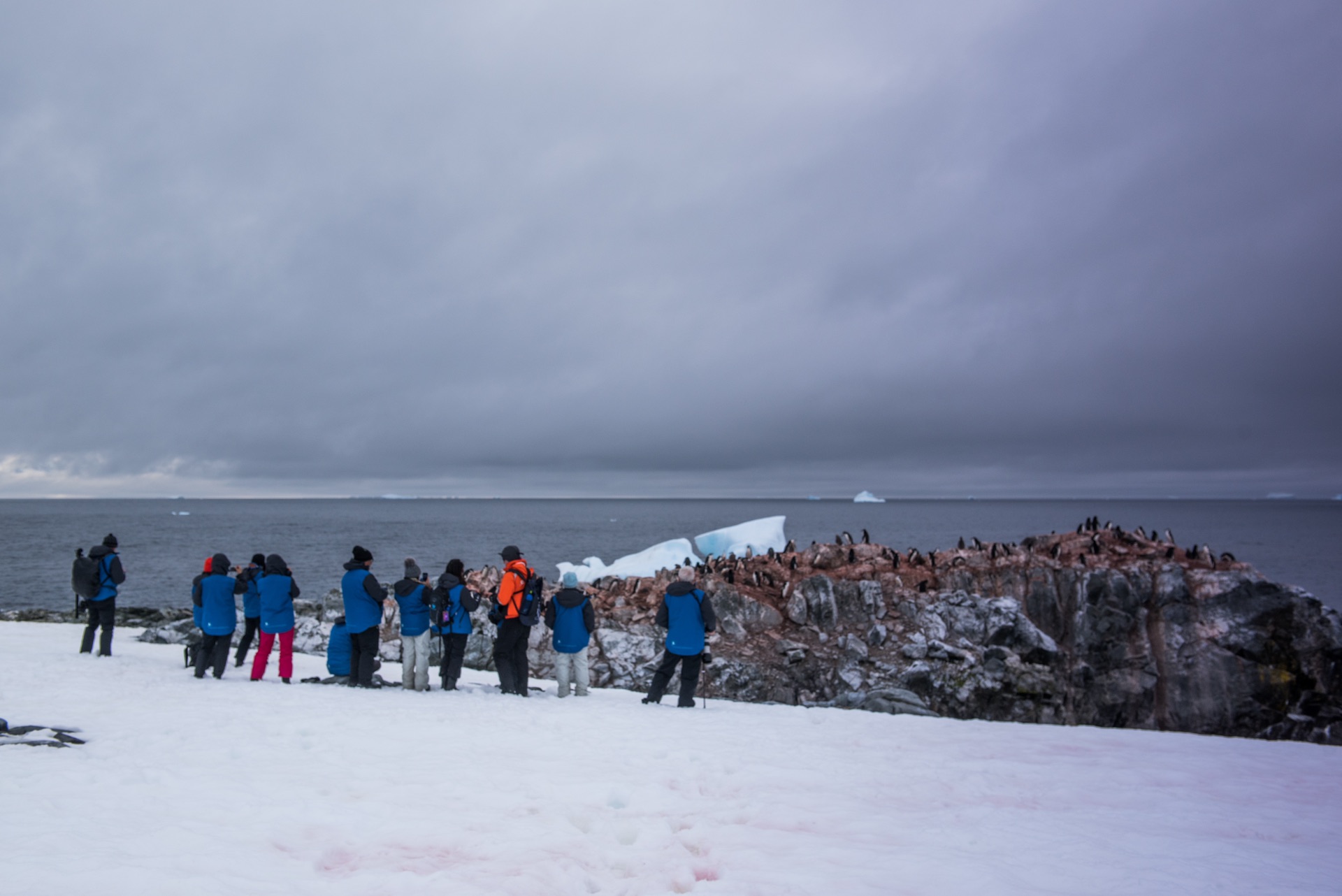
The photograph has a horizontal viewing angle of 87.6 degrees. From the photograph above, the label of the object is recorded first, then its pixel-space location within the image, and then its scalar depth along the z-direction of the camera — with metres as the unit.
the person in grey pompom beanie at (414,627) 12.59
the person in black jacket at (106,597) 13.61
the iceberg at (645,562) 34.69
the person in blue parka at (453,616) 12.64
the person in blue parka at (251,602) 13.41
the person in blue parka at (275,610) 12.45
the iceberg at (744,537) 44.53
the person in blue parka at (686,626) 12.06
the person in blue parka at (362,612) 12.17
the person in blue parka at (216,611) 12.37
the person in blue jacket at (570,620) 12.37
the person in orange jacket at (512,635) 11.96
